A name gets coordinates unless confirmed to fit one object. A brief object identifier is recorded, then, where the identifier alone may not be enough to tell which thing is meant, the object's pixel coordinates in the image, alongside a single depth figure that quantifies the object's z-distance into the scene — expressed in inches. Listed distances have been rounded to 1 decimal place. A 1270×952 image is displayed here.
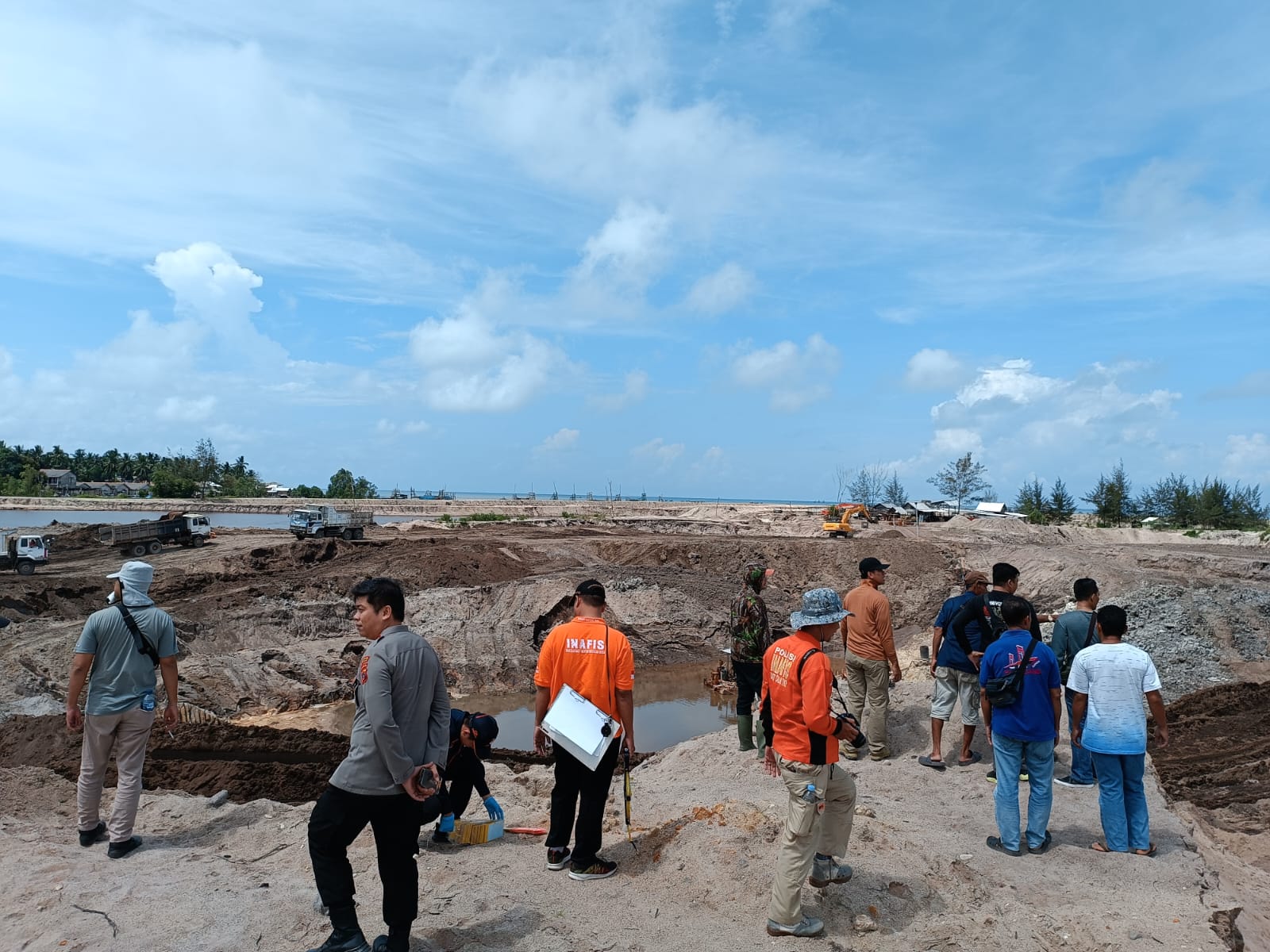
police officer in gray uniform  151.5
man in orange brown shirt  299.1
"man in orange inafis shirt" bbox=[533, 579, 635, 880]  198.5
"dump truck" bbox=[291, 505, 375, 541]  1357.0
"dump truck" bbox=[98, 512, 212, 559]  1234.0
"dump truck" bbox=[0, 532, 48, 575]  1021.2
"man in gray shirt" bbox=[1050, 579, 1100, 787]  289.0
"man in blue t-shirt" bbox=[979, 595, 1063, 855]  225.0
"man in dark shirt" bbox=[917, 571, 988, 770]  293.7
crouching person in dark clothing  221.0
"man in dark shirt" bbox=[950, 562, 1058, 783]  278.7
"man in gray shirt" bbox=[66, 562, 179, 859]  216.2
